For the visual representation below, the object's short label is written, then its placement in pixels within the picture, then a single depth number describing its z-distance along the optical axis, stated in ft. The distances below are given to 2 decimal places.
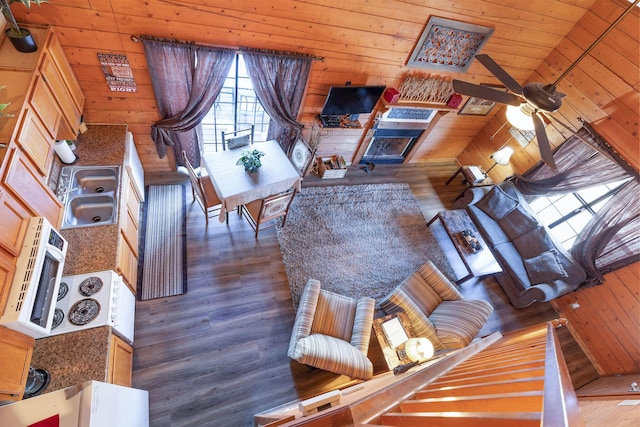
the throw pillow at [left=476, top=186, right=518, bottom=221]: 15.47
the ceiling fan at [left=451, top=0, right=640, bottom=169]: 6.03
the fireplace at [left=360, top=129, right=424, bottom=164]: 16.90
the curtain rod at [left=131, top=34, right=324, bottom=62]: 9.35
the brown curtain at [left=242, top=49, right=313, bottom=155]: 11.12
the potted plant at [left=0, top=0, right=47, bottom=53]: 7.04
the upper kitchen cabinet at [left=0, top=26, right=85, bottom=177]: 6.49
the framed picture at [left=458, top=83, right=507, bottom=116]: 16.39
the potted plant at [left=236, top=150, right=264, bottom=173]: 11.98
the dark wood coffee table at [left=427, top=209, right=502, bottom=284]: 13.61
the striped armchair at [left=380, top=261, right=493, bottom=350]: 10.50
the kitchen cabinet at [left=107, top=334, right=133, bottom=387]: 7.25
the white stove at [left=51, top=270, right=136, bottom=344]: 7.17
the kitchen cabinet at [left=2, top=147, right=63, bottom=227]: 5.80
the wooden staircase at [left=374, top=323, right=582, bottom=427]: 2.33
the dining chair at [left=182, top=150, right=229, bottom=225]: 11.70
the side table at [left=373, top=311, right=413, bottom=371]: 9.71
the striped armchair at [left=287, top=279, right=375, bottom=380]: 8.70
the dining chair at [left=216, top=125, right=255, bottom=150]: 12.85
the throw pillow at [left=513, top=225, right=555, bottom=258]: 14.19
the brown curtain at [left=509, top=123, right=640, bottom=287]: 12.42
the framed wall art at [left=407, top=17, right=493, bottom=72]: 12.00
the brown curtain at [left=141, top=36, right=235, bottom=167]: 9.94
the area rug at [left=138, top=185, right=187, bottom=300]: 11.14
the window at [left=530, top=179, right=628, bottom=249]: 13.74
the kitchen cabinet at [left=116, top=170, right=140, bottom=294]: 8.98
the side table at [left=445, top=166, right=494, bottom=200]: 17.88
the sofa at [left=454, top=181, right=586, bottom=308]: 13.26
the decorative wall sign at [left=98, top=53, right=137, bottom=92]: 9.68
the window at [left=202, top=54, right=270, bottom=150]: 12.08
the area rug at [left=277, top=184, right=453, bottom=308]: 13.04
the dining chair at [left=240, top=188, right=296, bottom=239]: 11.59
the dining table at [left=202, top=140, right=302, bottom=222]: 11.75
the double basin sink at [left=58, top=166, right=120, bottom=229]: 9.21
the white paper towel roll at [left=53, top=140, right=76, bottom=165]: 9.23
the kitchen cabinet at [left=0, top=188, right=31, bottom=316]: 5.19
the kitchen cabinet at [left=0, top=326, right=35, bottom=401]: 5.01
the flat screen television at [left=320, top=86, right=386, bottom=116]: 13.03
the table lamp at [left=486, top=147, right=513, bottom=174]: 16.53
